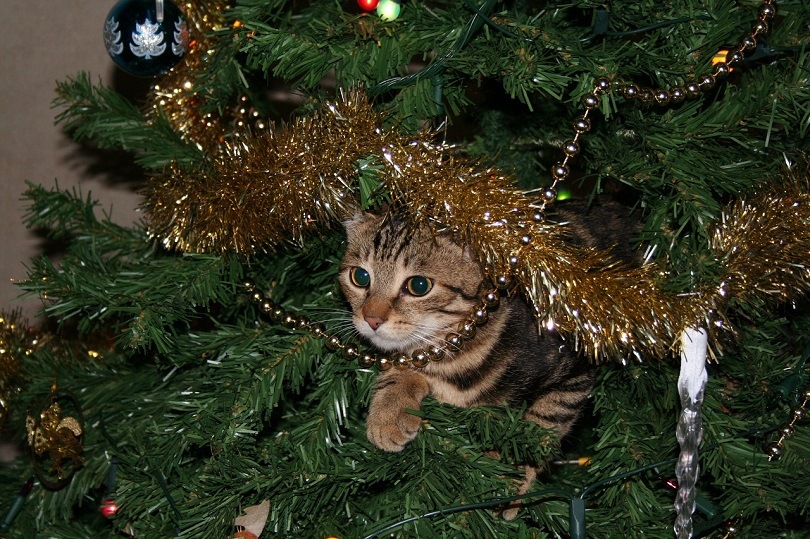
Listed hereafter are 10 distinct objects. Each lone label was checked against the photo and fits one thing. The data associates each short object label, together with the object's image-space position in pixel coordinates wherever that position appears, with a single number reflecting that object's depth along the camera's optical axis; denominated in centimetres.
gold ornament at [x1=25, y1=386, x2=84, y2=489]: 88
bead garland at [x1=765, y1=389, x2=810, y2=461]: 66
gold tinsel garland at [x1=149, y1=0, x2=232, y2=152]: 87
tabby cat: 79
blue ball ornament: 79
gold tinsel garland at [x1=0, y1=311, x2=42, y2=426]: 99
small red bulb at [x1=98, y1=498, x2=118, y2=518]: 84
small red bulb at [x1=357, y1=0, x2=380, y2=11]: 72
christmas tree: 62
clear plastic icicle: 63
